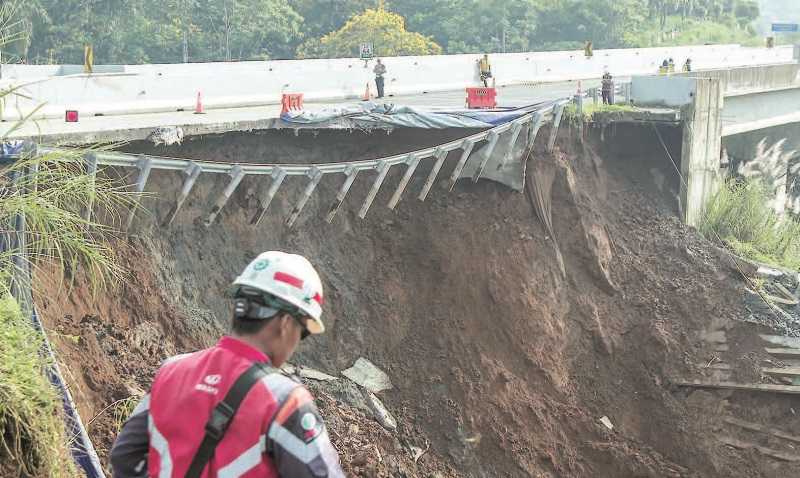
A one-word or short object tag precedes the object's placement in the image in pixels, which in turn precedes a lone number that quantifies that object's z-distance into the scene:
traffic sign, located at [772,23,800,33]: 74.44
